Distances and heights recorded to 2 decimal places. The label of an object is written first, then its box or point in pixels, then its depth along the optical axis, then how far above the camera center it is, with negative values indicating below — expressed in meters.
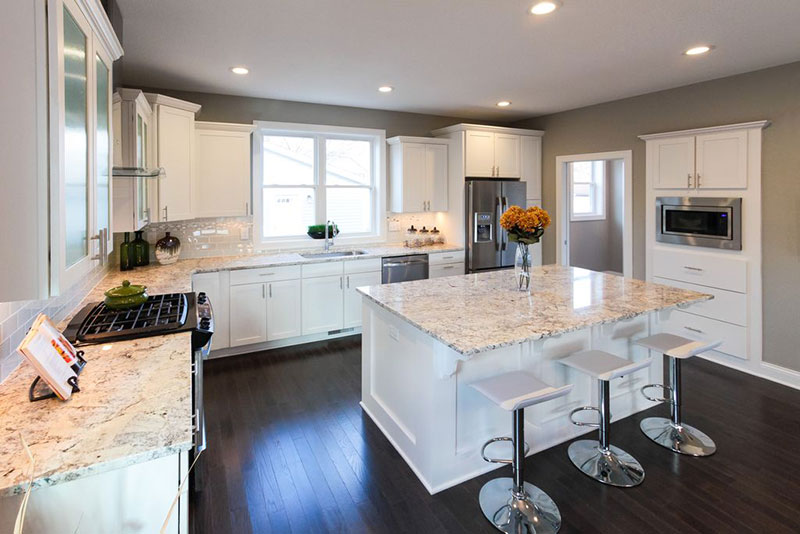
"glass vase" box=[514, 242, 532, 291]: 2.94 -0.06
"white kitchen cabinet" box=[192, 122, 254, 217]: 4.25 +0.88
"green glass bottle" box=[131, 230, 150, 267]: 3.90 +0.07
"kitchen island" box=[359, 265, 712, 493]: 2.21 -0.54
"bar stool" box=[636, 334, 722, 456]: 2.58 -1.05
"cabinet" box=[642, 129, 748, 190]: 3.75 +0.87
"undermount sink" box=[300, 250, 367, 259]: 4.95 +0.04
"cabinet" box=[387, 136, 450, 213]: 5.29 +1.02
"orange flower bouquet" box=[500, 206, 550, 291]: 2.82 +0.20
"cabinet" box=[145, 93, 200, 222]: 3.63 +0.91
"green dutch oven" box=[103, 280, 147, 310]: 2.16 -0.19
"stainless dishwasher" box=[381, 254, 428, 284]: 4.90 -0.12
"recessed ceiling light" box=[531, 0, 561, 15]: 2.42 +1.40
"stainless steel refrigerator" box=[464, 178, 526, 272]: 5.33 +0.46
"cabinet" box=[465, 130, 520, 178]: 5.35 +1.27
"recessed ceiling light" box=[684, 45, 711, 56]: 3.15 +1.48
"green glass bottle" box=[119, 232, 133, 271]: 3.74 +0.04
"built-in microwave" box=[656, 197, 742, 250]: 3.81 +0.31
